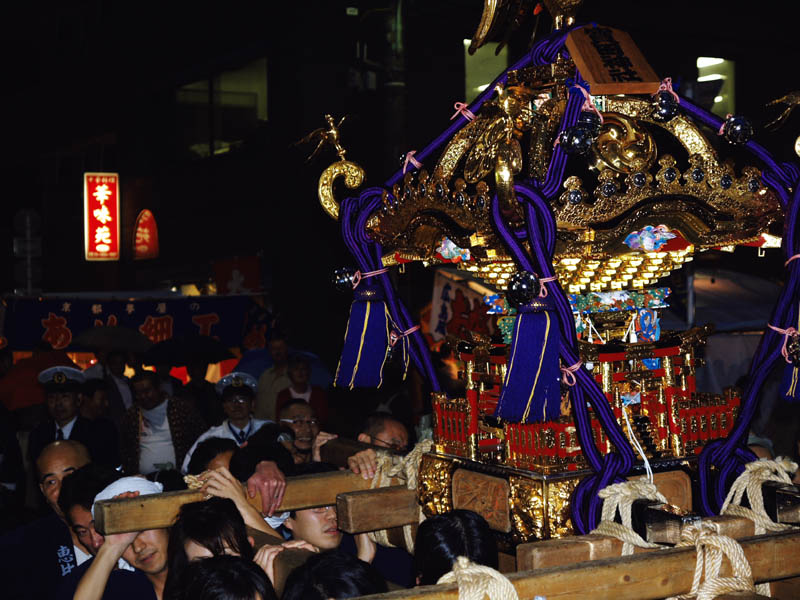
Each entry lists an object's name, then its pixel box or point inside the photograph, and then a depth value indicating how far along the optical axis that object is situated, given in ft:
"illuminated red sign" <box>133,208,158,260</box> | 55.10
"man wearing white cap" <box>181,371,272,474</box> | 23.04
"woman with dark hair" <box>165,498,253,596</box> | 10.62
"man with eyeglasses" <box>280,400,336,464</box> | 19.84
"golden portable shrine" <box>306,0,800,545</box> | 8.96
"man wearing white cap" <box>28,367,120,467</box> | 24.73
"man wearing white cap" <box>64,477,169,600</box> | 11.48
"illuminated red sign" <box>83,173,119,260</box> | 56.13
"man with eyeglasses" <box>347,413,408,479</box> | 16.65
